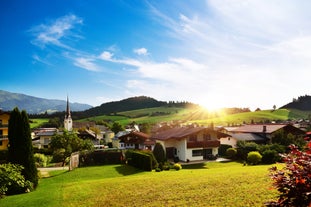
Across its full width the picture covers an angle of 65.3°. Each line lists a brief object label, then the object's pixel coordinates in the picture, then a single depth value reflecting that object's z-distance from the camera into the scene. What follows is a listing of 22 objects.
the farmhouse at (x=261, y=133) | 52.06
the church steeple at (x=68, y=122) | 98.56
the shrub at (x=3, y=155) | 45.19
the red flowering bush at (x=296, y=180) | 5.25
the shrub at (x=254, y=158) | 35.50
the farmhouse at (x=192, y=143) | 43.06
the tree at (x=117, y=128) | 101.38
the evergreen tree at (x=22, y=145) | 22.31
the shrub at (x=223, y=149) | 50.20
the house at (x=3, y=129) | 54.41
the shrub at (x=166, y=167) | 32.72
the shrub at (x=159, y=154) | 38.00
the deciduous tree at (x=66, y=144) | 39.62
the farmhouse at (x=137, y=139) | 56.03
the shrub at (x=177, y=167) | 32.50
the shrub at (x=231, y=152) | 44.03
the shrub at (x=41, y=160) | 41.75
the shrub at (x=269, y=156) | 35.31
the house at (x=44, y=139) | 72.44
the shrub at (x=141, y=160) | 32.19
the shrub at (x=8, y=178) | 16.66
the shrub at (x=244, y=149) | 41.28
